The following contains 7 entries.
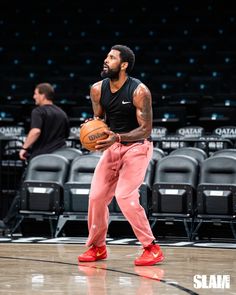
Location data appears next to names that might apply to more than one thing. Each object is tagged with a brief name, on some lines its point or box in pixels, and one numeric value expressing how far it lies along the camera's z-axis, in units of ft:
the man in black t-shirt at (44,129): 38.29
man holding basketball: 26.84
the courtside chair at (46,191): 36.60
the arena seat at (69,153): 38.65
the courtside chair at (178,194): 35.35
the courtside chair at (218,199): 34.83
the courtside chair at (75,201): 36.06
